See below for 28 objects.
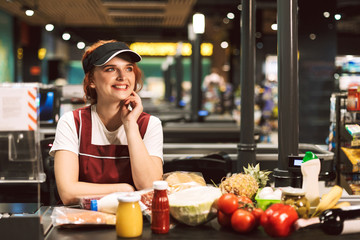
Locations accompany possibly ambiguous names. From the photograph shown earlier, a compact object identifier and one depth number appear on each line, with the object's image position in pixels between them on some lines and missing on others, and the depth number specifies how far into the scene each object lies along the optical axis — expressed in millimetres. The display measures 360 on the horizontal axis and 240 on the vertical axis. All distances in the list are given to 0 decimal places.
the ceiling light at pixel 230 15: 12695
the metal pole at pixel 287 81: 2945
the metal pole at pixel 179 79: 15250
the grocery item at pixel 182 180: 2293
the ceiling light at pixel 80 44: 17222
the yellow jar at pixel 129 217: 1786
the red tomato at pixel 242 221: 1854
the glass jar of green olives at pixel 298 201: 1898
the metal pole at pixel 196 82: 10352
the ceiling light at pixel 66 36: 13528
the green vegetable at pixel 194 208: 1940
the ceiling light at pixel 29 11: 11400
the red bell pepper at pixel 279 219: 1798
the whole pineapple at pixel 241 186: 2131
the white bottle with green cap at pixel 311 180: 2041
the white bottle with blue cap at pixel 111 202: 2020
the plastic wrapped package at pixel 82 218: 1947
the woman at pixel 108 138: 2473
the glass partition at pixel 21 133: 1790
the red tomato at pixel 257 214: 1887
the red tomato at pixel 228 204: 1896
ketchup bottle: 1853
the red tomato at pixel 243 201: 1937
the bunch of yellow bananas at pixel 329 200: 1983
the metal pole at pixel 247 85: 4309
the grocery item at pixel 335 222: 1852
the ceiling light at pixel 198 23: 8438
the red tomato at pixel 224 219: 1940
